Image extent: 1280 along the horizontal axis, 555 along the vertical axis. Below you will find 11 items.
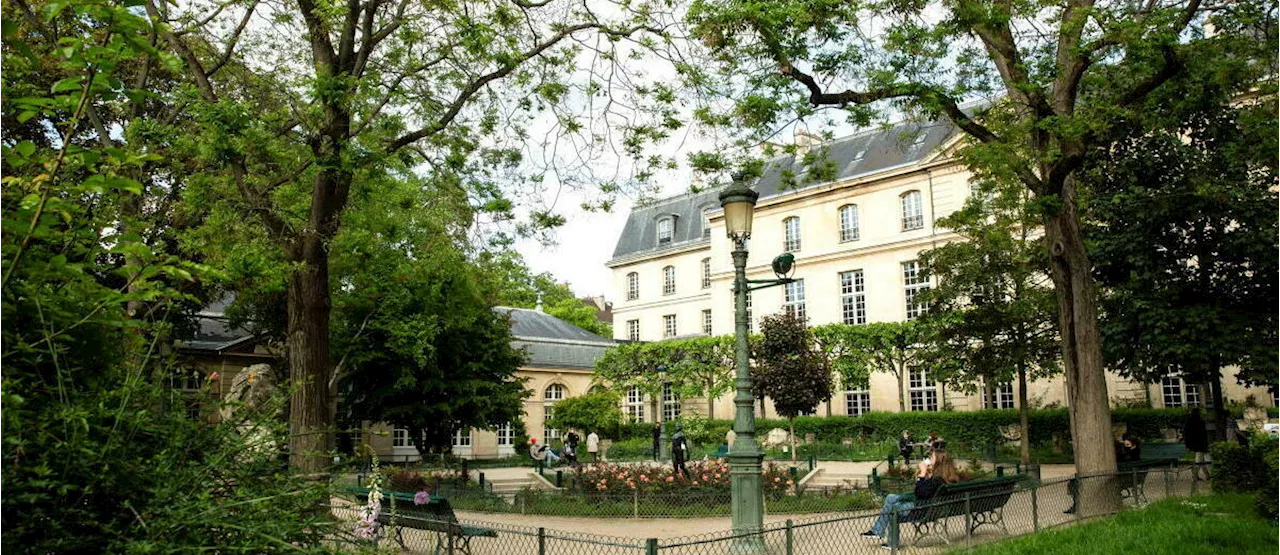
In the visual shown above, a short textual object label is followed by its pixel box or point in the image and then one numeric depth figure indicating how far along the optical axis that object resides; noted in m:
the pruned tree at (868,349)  36.59
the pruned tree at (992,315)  24.36
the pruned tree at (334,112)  11.95
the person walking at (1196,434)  19.59
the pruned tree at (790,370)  30.16
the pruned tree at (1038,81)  11.73
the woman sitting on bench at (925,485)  11.29
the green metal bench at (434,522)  9.60
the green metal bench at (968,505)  10.77
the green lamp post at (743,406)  10.00
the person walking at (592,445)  32.28
